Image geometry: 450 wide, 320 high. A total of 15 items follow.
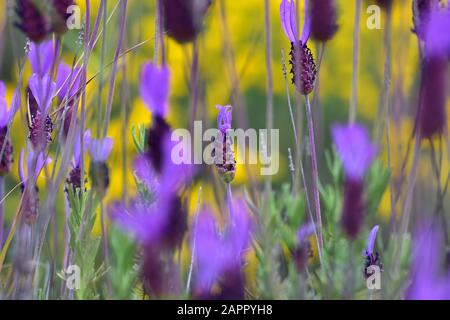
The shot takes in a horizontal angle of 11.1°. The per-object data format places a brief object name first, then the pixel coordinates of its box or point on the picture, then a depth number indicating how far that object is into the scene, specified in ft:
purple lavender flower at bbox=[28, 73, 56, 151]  3.56
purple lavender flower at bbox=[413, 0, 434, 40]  3.56
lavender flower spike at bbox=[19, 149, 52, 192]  3.63
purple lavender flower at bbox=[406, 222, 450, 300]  3.48
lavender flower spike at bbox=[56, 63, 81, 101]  3.70
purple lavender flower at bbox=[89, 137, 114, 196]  3.57
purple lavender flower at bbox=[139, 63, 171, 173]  3.35
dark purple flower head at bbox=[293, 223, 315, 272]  3.50
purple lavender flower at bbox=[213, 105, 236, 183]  3.59
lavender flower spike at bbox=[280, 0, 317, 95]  3.57
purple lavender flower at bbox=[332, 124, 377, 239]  3.40
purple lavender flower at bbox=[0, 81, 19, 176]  3.68
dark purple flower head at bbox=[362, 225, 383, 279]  3.58
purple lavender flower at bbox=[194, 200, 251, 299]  3.43
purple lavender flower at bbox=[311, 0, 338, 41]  3.59
